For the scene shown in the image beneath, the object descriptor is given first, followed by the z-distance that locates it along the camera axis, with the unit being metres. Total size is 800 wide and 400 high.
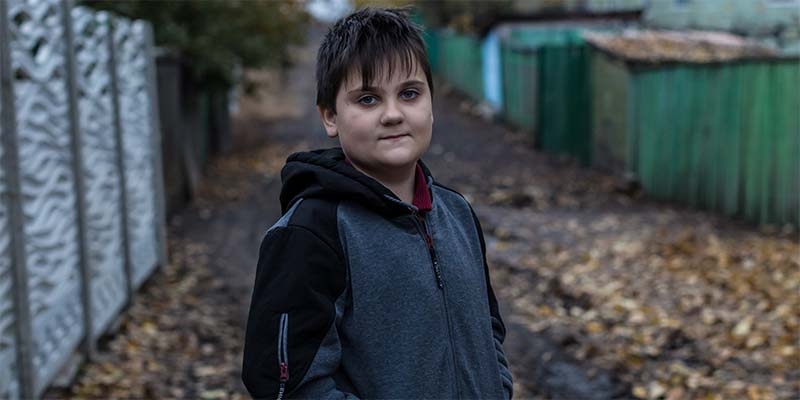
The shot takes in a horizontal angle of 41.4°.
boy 2.04
